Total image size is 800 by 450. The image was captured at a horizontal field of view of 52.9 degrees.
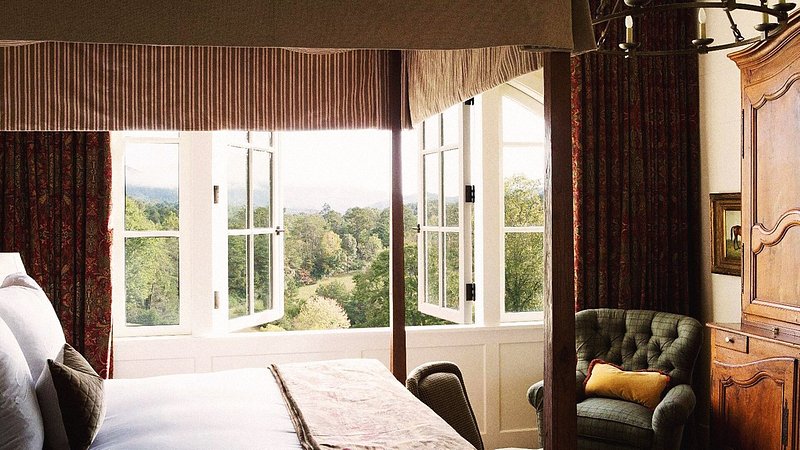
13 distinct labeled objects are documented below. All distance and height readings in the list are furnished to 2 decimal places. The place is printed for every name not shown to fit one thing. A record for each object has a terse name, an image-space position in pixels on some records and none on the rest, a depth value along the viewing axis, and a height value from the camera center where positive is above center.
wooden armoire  3.43 -0.21
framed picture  4.41 -0.03
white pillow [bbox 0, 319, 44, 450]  2.01 -0.44
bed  2.21 -0.58
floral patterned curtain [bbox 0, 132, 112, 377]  4.02 +0.05
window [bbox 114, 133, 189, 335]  4.48 -0.02
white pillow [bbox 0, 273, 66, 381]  2.44 -0.28
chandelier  2.18 +0.61
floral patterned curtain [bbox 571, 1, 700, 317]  4.71 +0.34
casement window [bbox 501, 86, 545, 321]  5.41 +0.06
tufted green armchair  3.85 -0.73
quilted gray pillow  2.24 -0.49
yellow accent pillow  4.05 -0.80
